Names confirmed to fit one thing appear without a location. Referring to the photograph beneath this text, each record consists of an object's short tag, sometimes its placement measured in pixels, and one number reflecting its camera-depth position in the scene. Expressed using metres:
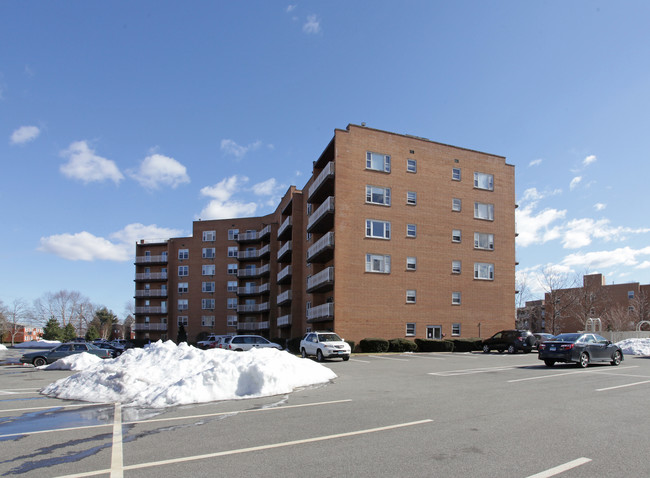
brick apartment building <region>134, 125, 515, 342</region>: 37.91
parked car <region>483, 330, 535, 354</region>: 33.69
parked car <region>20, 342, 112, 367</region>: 27.56
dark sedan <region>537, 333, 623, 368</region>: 20.44
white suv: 25.89
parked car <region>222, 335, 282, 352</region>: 29.95
